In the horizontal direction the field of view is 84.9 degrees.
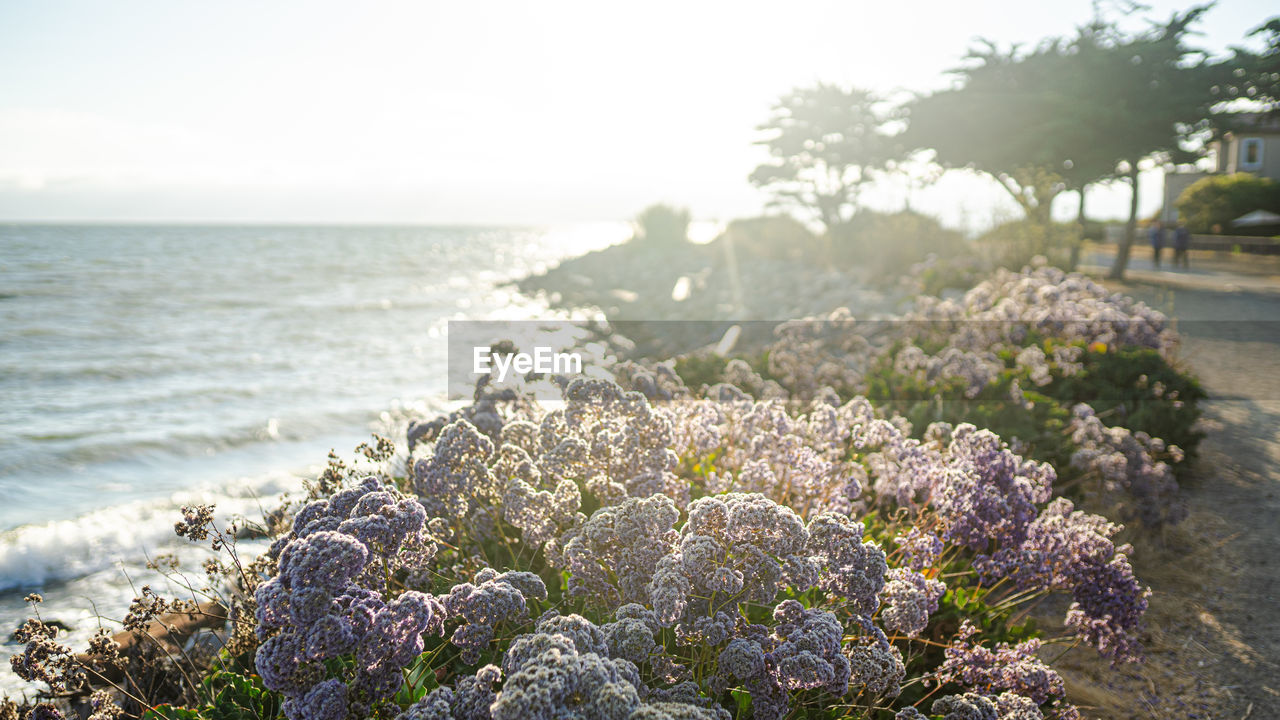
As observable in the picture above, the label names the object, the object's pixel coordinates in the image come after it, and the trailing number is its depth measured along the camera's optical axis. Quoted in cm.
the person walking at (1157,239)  2448
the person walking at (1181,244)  2409
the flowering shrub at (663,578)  202
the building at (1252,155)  4178
